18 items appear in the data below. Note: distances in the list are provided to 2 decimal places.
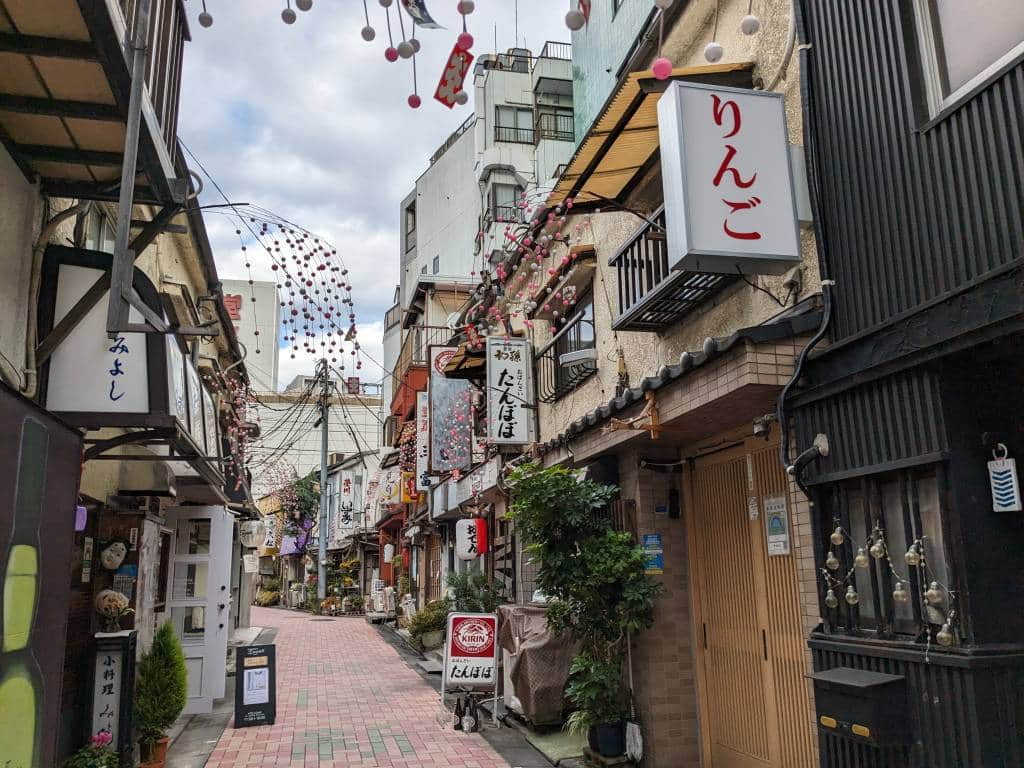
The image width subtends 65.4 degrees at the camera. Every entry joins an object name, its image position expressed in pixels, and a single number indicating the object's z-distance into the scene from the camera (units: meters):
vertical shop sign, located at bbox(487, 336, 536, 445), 13.45
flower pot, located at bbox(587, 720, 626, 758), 8.39
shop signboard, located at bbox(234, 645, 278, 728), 11.39
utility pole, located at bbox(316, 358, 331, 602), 31.02
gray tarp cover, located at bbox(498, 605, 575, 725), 10.16
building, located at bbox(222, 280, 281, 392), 42.20
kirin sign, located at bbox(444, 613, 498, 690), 10.92
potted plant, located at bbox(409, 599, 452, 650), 20.59
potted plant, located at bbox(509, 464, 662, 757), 8.25
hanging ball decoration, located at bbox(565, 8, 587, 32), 4.21
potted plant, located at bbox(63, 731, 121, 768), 7.61
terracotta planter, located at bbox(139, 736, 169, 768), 9.05
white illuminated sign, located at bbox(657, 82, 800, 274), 6.14
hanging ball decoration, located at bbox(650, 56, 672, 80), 4.92
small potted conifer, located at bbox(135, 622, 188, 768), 9.09
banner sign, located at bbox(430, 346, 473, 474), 18.28
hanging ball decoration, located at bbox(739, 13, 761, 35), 5.64
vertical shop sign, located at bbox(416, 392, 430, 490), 23.24
